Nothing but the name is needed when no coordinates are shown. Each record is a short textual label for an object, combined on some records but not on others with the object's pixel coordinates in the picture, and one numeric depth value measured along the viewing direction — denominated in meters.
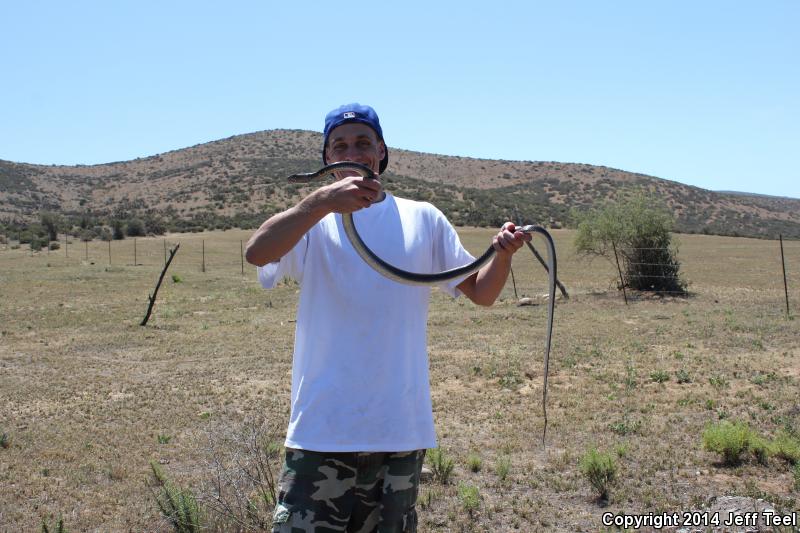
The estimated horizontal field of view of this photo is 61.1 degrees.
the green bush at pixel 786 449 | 5.93
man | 2.43
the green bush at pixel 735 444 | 6.04
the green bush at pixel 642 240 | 21.11
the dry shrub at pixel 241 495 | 4.54
